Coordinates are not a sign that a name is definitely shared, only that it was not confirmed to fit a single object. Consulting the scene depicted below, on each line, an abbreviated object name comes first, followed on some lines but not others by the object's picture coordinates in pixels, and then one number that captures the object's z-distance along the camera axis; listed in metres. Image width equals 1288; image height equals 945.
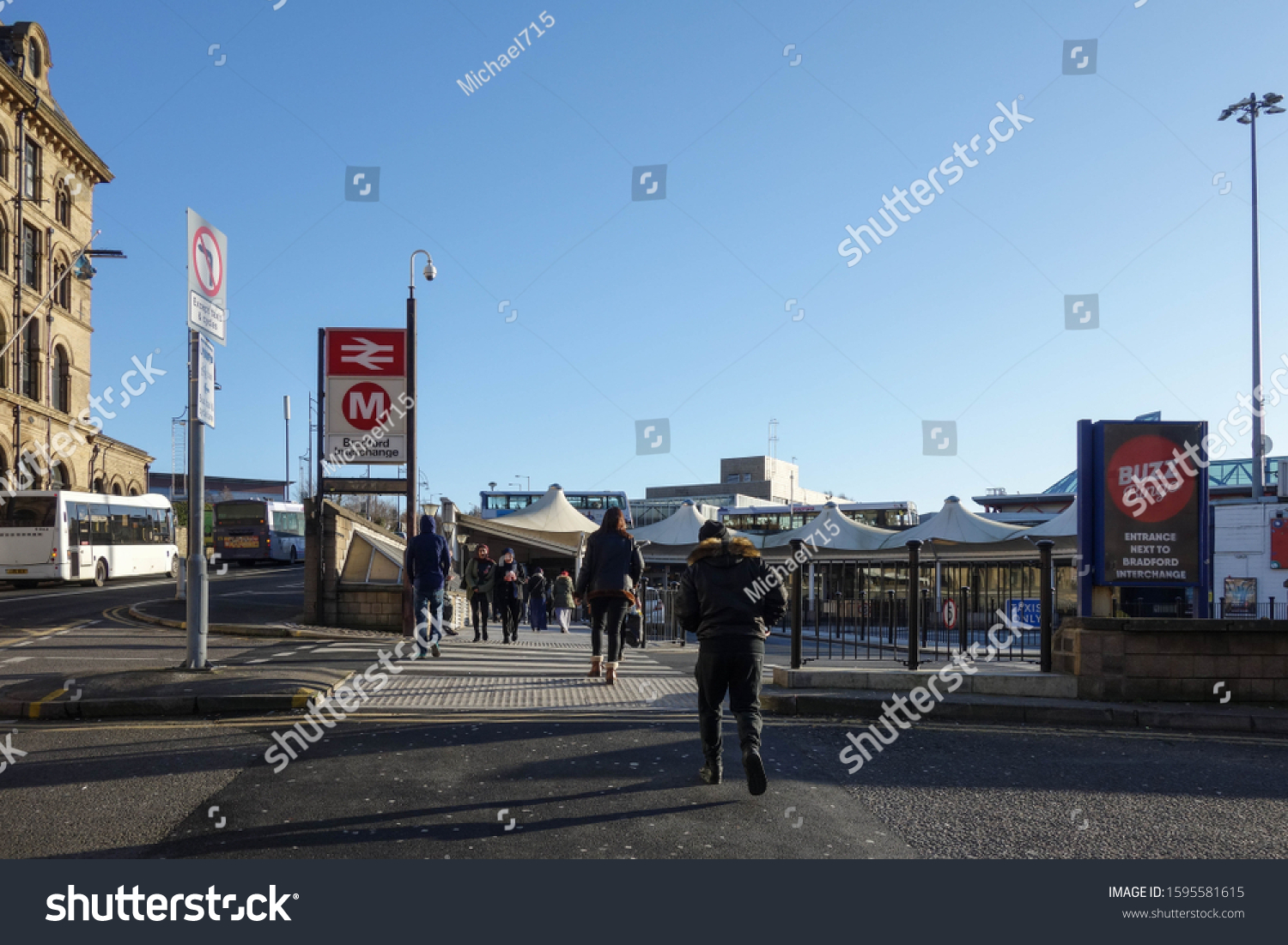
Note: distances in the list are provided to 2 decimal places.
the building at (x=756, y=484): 124.44
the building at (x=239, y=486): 105.56
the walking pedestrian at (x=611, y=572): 9.49
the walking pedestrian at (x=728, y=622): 5.66
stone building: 39.19
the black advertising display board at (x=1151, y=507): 11.36
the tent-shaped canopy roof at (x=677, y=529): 29.47
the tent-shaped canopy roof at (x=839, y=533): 26.61
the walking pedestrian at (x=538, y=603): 23.78
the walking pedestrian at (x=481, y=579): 15.30
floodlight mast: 30.84
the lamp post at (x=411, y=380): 14.57
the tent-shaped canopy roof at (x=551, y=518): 30.48
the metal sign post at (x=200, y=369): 8.77
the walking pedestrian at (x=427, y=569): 11.02
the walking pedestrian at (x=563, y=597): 22.52
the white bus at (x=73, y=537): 27.00
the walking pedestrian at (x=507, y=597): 15.91
